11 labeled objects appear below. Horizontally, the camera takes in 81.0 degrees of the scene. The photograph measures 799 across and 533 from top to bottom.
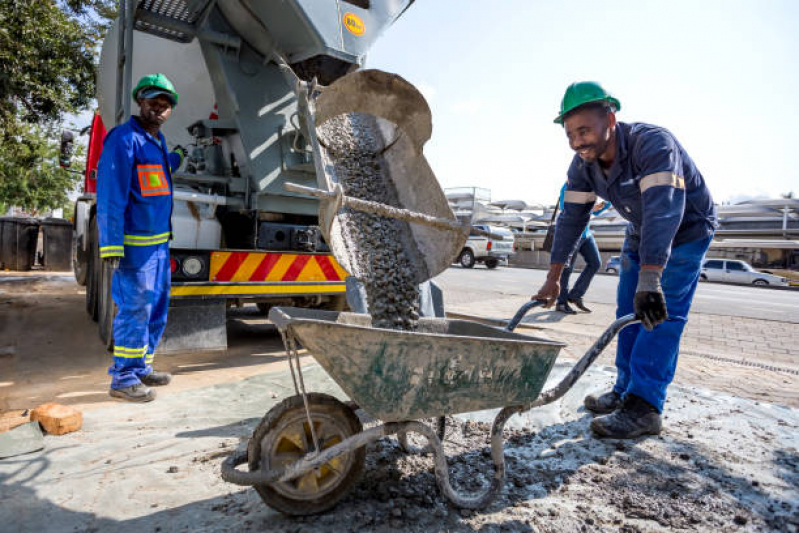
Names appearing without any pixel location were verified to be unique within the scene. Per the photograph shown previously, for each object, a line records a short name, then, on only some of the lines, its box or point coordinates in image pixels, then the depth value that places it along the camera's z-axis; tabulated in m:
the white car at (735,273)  17.33
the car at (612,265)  20.82
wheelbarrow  1.66
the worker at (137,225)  2.98
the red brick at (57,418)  2.45
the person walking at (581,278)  6.81
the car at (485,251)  17.67
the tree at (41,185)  19.06
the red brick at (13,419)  2.45
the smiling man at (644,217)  2.29
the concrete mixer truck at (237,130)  3.64
